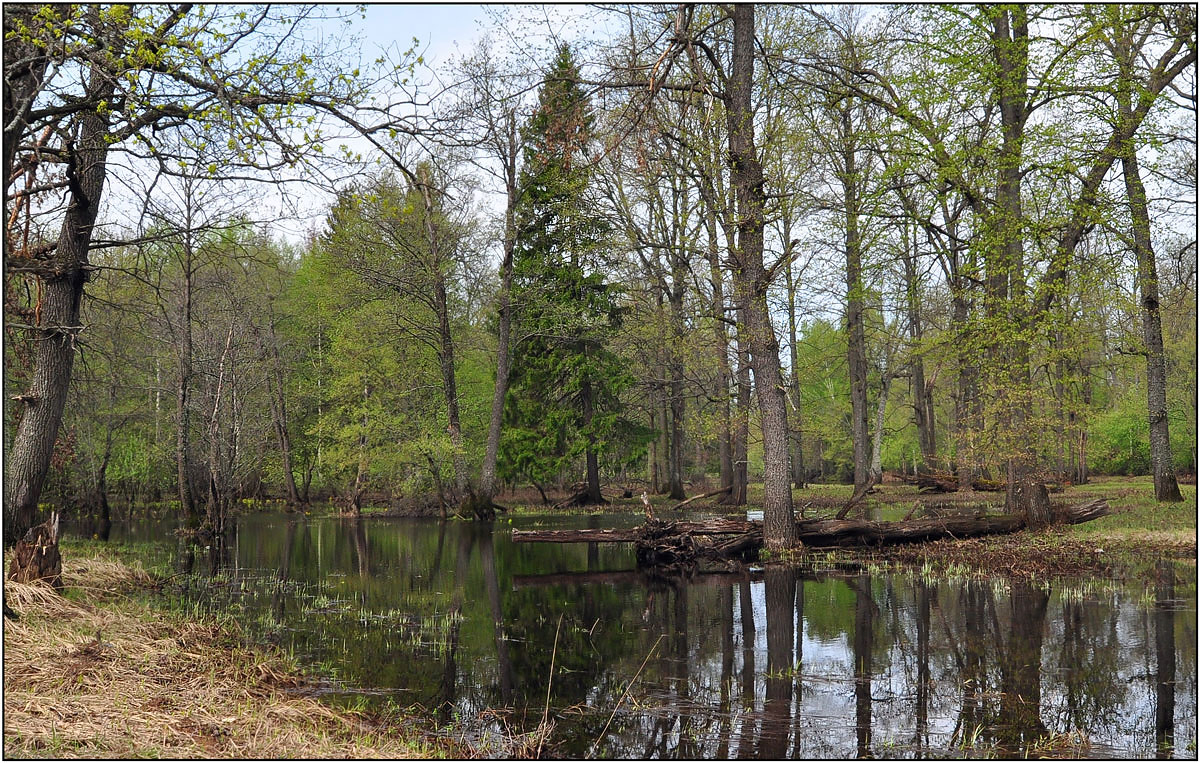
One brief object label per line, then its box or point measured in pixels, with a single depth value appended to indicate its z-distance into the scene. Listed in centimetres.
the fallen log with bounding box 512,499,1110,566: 1634
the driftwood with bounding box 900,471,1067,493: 3200
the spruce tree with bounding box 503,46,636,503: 3102
